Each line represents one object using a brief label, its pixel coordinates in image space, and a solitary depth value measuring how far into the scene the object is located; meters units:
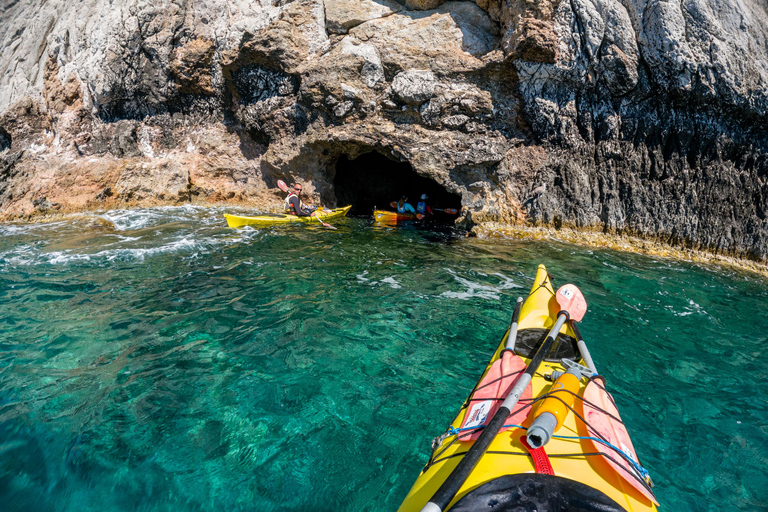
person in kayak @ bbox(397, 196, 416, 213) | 12.85
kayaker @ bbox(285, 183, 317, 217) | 10.98
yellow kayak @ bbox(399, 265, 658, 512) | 1.82
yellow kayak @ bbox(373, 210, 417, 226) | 12.26
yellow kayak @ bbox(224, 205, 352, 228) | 9.71
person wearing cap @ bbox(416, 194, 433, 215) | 13.23
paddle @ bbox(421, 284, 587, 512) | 1.73
